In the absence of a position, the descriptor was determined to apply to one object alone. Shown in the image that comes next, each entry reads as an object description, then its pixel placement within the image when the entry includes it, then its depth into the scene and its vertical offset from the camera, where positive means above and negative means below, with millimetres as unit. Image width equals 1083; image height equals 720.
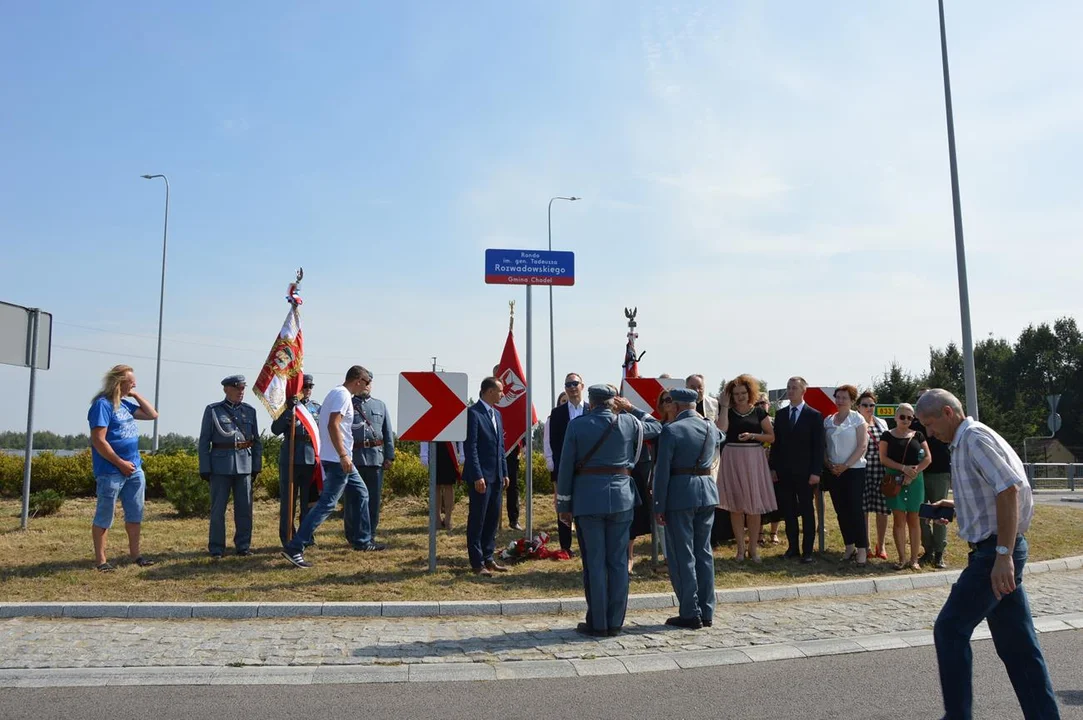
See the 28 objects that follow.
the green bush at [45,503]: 12781 -573
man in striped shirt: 3998 -580
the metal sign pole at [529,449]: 9711 +125
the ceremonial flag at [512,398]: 12258 +925
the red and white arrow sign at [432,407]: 8516 +535
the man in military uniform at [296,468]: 9891 -62
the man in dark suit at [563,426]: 9666 +391
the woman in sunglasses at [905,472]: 9547 -158
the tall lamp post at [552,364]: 36969 +4079
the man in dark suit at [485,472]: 8633 -114
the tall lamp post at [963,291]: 17375 +3352
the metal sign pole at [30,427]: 11531 +515
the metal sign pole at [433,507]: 8547 -450
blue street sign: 10148 +2268
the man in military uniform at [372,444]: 10250 +213
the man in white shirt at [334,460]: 8906 +23
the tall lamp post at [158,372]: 33188 +3483
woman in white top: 9836 -127
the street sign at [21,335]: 11951 +1816
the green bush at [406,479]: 14680 -297
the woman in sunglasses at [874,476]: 9867 -210
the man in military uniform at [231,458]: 9422 +53
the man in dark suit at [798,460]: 9773 -17
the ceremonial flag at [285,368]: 9945 +1106
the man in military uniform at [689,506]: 6887 -374
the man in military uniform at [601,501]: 6605 -316
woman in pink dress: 9609 -47
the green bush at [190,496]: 12766 -480
